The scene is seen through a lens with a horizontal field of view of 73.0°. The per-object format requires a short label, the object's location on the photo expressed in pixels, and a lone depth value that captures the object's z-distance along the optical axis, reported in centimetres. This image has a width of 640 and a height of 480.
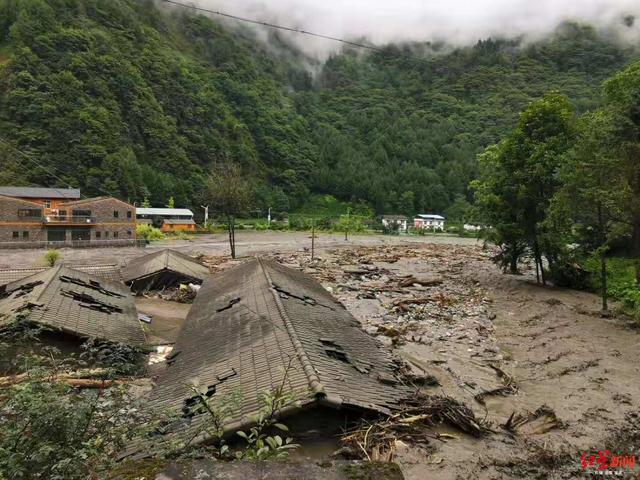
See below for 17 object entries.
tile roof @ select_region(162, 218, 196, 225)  8606
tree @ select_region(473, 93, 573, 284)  2642
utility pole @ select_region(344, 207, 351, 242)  8529
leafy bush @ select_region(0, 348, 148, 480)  340
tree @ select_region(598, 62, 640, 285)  1916
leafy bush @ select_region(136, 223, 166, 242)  6738
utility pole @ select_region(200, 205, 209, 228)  9272
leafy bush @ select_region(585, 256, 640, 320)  1966
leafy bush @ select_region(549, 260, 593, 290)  2838
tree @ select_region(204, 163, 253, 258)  4709
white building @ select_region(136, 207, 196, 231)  8462
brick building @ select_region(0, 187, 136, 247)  5575
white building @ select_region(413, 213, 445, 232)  12262
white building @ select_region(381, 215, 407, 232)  11424
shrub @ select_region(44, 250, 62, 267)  3314
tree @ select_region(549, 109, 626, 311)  1953
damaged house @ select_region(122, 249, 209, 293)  2493
